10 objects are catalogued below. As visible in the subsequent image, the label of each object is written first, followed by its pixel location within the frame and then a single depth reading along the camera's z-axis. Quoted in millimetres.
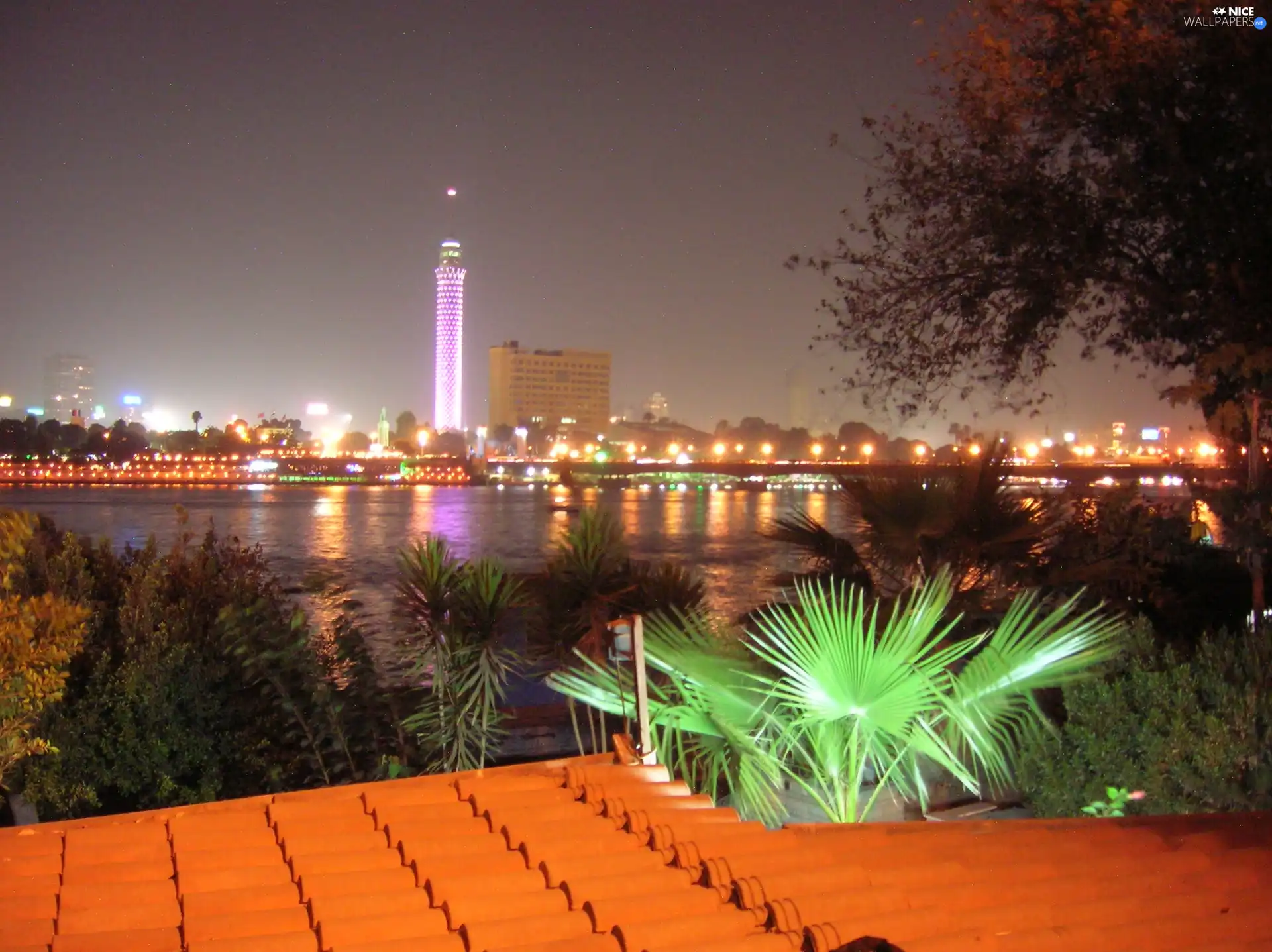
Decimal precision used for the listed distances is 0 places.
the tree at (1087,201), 7418
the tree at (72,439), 129750
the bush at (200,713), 6980
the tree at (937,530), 8164
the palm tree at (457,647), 7461
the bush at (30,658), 4984
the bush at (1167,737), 5016
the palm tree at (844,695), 4777
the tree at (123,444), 126750
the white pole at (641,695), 4492
